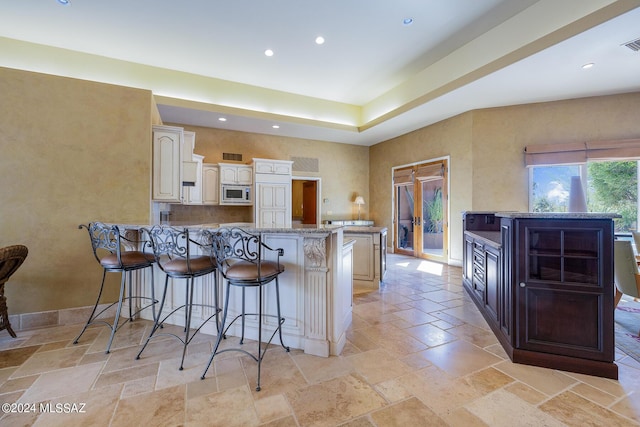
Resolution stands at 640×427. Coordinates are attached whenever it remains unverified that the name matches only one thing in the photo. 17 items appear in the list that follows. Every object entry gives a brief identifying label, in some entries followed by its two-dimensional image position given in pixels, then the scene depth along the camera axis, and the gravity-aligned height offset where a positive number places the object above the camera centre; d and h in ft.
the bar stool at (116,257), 7.99 -1.30
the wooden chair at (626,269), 8.70 -1.78
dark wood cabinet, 6.36 -1.91
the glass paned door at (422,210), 20.56 +0.53
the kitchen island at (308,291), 7.14 -2.15
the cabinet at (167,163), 11.35 +2.34
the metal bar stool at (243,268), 6.33 -1.31
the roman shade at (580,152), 14.62 +3.80
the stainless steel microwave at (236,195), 20.25 +1.67
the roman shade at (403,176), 23.24 +3.67
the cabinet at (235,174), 20.24 +3.30
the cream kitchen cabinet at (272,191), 20.88 +2.07
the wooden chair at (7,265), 7.40 -1.46
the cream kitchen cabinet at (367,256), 13.98 -2.11
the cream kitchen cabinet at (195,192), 17.65 +1.68
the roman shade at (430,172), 20.27 +3.60
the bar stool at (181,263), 7.11 -1.32
